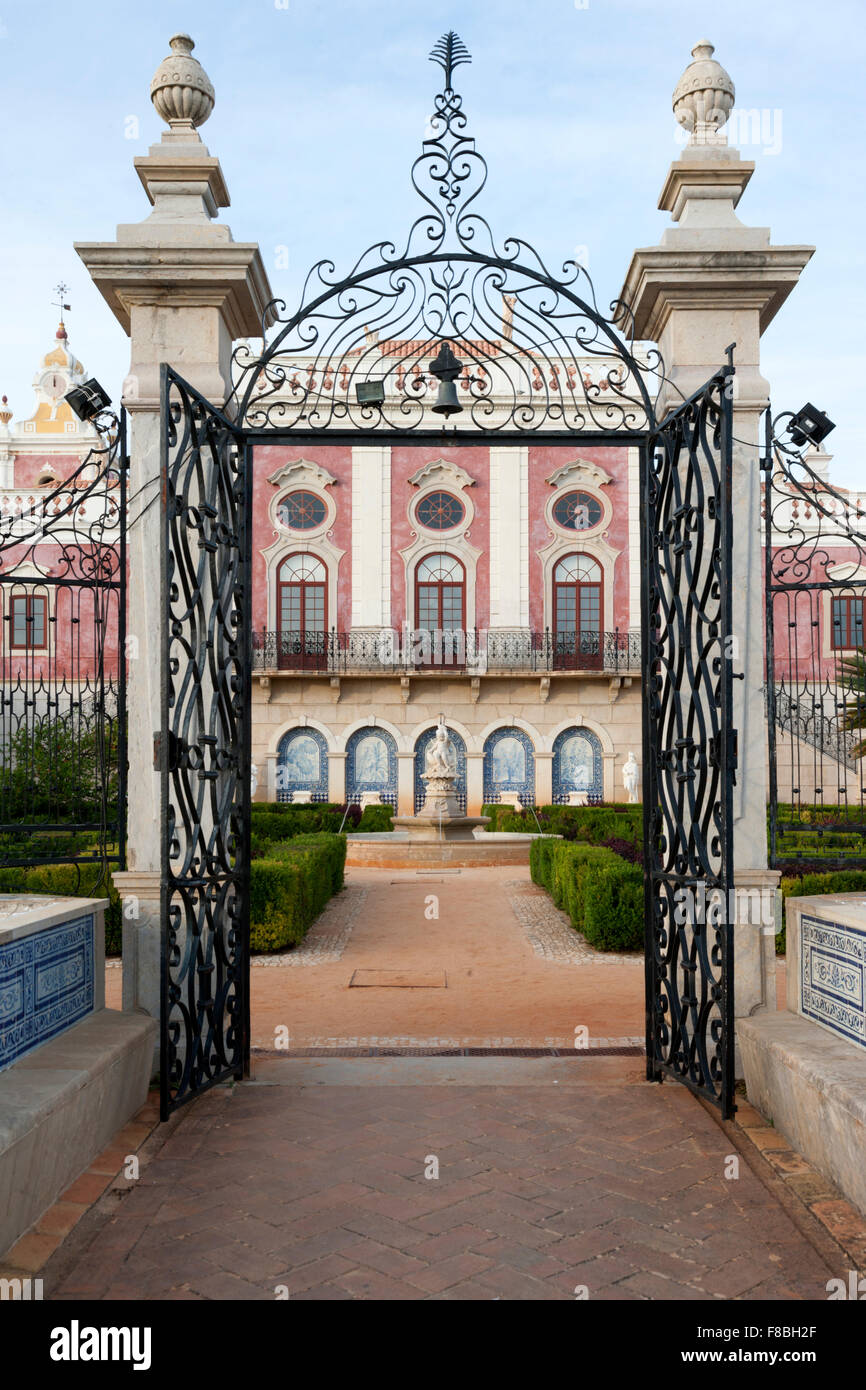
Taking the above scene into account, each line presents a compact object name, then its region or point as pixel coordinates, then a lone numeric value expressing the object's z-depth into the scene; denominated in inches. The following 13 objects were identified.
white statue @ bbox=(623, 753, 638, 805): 898.7
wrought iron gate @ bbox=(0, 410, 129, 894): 192.7
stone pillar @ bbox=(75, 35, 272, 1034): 189.9
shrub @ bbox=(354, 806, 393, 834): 765.3
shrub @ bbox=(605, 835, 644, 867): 434.3
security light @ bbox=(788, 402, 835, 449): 194.1
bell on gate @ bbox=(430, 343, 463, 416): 196.5
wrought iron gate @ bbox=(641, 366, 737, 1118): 170.2
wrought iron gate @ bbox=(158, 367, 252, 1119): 172.1
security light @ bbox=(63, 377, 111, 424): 195.6
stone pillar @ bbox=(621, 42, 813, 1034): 190.5
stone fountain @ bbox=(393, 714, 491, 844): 674.8
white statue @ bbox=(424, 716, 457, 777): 716.0
